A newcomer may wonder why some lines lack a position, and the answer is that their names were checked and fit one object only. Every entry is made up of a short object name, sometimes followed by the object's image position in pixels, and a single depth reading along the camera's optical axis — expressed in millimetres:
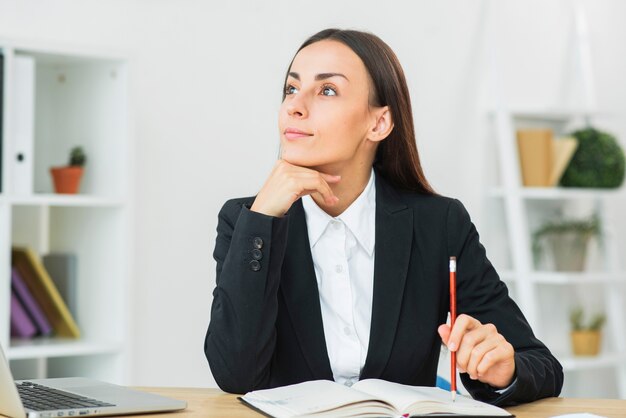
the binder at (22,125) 2510
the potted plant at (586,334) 3752
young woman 1650
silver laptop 1246
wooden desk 1376
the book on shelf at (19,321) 2551
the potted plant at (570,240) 3721
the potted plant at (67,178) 2666
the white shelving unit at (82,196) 2541
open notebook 1286
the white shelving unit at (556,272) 3617
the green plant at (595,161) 3678
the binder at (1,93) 2477
